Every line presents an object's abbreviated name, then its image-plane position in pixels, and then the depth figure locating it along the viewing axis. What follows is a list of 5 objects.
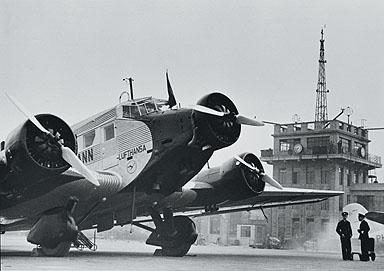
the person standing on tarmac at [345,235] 17.17
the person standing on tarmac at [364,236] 17.23
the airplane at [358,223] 30.81
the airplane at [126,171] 12.19
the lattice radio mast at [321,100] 47.60
